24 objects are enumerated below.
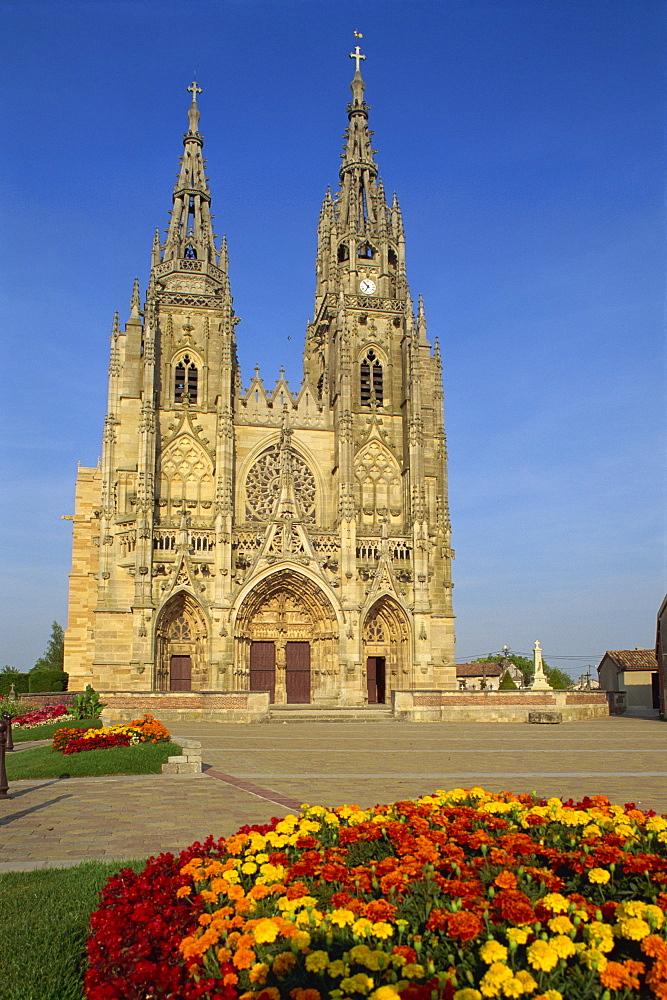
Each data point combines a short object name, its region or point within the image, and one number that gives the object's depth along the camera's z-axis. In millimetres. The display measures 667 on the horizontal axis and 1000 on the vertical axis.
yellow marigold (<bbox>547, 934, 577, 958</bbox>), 4090
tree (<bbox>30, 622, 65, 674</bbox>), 80312
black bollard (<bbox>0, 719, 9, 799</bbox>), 12095
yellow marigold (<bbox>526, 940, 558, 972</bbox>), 3947
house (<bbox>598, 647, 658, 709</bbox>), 55781
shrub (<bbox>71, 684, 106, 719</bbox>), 22281
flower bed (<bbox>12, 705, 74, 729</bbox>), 26375
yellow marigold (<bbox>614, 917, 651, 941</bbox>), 4262
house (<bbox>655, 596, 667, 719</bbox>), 35222
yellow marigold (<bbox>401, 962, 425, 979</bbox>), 3997
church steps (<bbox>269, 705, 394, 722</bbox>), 32031
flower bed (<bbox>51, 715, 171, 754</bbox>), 16594
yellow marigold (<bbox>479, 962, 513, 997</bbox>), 3768
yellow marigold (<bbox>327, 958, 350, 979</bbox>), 4086
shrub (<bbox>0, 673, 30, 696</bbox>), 44500
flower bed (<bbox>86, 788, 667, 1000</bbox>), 4078
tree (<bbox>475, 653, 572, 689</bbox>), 97012
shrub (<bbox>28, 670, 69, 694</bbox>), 44594
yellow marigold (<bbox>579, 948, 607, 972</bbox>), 3992
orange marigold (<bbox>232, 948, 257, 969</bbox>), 4363
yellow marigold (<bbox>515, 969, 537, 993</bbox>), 3812
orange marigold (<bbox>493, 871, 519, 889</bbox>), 4996
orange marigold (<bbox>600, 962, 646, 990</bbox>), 3873
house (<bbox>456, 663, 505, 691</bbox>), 79188
